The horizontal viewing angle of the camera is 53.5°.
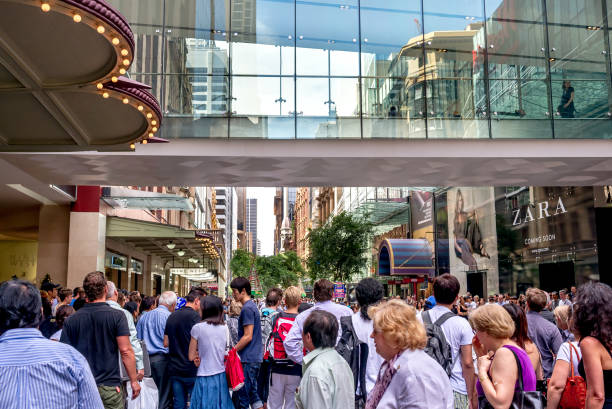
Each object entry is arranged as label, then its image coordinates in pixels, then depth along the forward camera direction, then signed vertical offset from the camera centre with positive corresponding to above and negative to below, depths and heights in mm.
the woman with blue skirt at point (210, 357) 7789 -944
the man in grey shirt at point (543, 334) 7277 -608
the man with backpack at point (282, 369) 8312 -1166
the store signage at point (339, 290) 39500 -468
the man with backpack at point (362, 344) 6316 -641
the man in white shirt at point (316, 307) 7465 -360
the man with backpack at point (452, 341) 5918 -572
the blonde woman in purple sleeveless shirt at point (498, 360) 4328 -563
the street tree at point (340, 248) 52375 +3042
